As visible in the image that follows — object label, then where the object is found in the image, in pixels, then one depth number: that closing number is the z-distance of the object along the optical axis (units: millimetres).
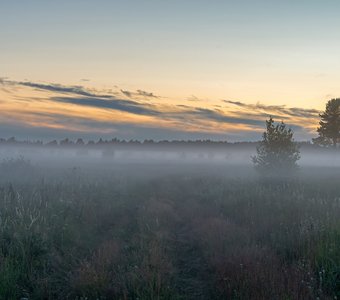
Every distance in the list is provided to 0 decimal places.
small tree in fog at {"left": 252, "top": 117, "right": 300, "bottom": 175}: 27047
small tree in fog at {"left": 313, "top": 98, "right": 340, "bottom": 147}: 43906
